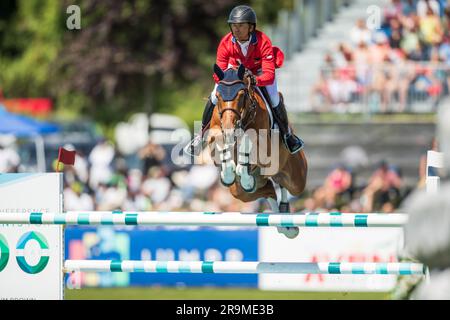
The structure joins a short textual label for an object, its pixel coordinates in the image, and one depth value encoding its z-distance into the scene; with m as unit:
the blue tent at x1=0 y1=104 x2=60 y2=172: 19.31
